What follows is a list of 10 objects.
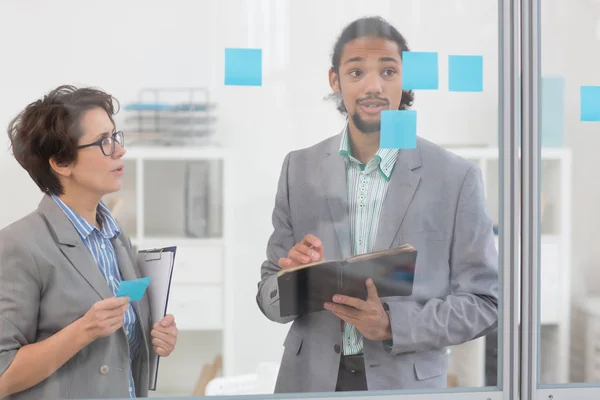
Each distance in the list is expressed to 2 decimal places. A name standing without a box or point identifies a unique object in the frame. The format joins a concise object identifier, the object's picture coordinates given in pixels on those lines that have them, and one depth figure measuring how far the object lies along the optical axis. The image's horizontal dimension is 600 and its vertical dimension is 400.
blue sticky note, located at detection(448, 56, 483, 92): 2.95
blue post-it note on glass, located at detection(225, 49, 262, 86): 2.89
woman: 2.82
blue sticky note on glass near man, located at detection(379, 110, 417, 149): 2.95
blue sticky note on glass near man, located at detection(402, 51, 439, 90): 2.94
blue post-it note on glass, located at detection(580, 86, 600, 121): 3.01
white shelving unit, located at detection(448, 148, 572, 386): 2.99
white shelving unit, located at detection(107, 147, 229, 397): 2.88
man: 2.94
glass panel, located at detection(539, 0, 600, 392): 2.99
